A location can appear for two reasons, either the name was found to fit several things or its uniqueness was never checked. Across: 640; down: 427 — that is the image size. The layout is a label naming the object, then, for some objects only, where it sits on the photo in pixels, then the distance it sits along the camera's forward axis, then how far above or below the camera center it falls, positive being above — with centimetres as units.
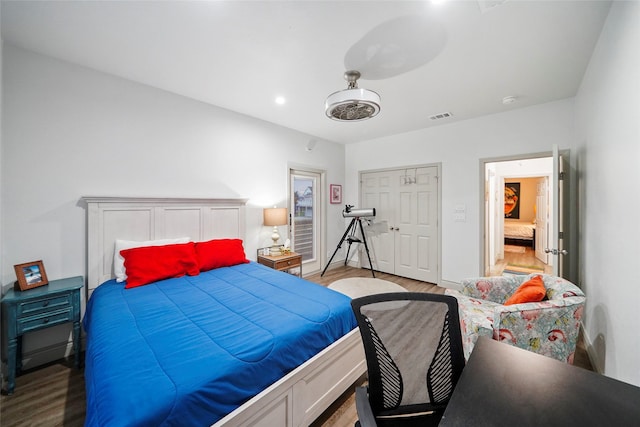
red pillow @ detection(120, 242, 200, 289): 226 -49
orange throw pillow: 184 -62
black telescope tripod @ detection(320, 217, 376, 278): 473 -51
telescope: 449 +1
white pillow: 235 -35
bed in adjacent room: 716 -64
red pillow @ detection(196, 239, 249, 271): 272 -48
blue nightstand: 180 -78
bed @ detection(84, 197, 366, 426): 103 -72
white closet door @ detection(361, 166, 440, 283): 420 -16
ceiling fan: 213 +98
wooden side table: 345 -70
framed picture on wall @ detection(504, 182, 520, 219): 800 +44
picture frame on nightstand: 196 -52
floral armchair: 167 -77
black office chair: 105 -64
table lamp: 363 -5
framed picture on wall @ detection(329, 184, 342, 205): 501 +40
